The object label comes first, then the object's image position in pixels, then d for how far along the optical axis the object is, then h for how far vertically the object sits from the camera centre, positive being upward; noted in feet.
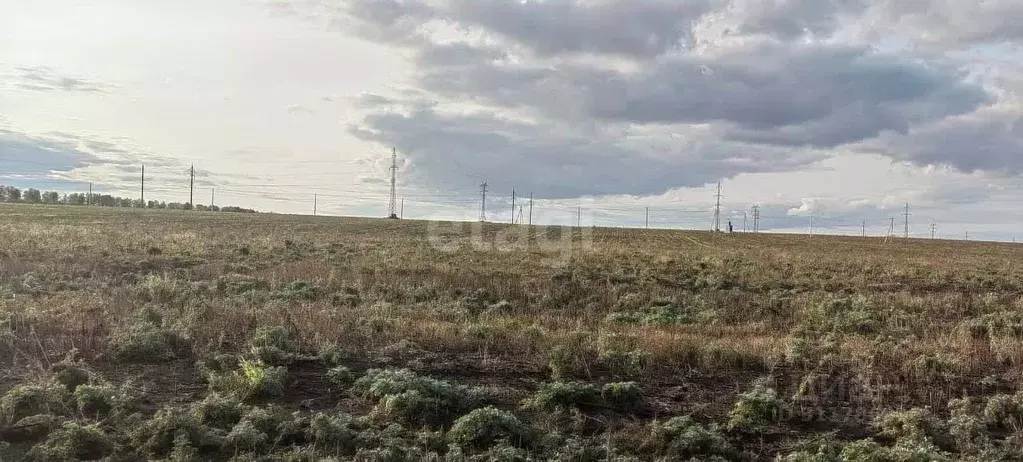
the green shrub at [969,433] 20.33 -5.99
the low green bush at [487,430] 19.67 -6.09
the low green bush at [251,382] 23.13 -5.83
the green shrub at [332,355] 27.83 -5.71
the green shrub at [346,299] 47.28 -5.77
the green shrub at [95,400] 20.56 -5.85
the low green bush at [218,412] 20.11 -5.97
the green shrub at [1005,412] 22.85 -5.89
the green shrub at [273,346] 27.43 -5.50
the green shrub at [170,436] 18.33 -6.18
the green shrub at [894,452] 18.44 -5.94
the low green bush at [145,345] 27.40 -5.50
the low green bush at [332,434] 18.99 -6.15
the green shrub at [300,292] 48.70 -5.54
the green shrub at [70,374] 23.13 -5.74
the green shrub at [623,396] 23.80 -5.97
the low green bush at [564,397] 23.09 -5.92
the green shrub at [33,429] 18.84 -6.24
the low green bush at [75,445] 17.43 -6.23
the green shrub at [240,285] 50.31 -5.41
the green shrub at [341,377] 25.33 -5.99
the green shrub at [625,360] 28.99 -5.74
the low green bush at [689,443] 19.74 -6.26
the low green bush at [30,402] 19.70 -5.80
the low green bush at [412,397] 21.63 -5.84
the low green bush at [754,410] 21.90 -5.96
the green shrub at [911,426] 20.83 -5.91
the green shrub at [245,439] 18.56 -6.15
